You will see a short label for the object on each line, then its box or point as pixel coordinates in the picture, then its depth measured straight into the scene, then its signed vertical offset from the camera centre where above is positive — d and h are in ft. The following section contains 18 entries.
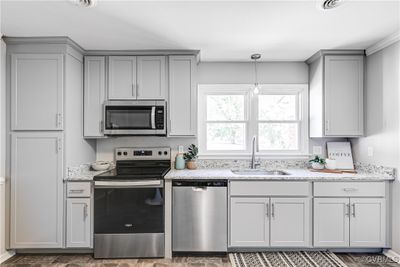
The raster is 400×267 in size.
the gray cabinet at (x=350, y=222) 9.09 -3.03
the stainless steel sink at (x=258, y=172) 10.94 -1.60
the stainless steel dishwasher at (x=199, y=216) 9.12 -2.85
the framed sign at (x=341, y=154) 10.85 -0.87
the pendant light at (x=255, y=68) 9.97 +2.80
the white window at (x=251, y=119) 11.65 +0.60
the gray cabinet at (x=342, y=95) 10.25 +1.46
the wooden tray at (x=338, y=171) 10.23 -1.46
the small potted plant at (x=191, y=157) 10.95 -1.01
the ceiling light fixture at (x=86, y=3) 6.41 +3.14
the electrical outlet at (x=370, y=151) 9.89 -0.67
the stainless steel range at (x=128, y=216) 8.98 -2.82
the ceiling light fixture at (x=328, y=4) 6.33 +3.11
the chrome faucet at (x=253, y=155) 11.07 -0.95
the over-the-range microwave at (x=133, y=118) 10.18 +0.55
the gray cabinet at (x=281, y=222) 9.14 -3.05
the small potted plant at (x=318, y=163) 10.81 -1.22
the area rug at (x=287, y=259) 8.59 -4.21
